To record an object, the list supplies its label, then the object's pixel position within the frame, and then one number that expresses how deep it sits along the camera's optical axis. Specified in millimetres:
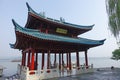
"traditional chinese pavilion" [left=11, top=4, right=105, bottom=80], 6824
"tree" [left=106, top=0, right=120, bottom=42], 7633
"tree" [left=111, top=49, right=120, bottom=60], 17664
